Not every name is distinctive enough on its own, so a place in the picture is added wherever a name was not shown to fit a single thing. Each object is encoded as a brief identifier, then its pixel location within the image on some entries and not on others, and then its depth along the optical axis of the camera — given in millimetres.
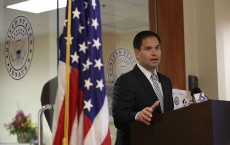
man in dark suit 3070
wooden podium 2385
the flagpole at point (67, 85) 2724
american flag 2795
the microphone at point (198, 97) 3192
